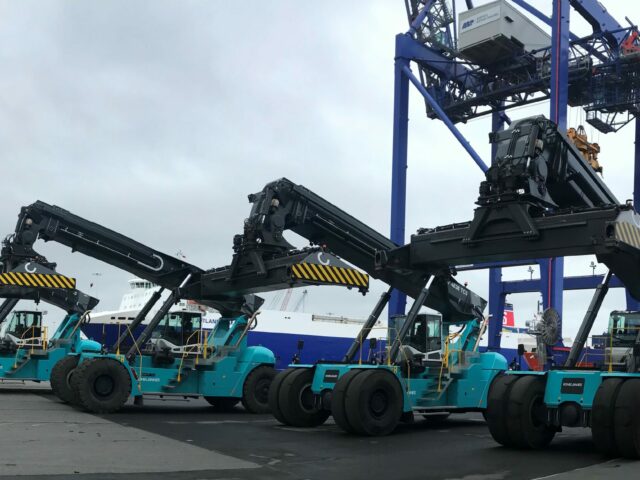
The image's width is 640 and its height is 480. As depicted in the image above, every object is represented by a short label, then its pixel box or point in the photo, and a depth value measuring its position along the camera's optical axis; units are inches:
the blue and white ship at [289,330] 1929.1
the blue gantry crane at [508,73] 1133.7
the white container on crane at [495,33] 1220.5
